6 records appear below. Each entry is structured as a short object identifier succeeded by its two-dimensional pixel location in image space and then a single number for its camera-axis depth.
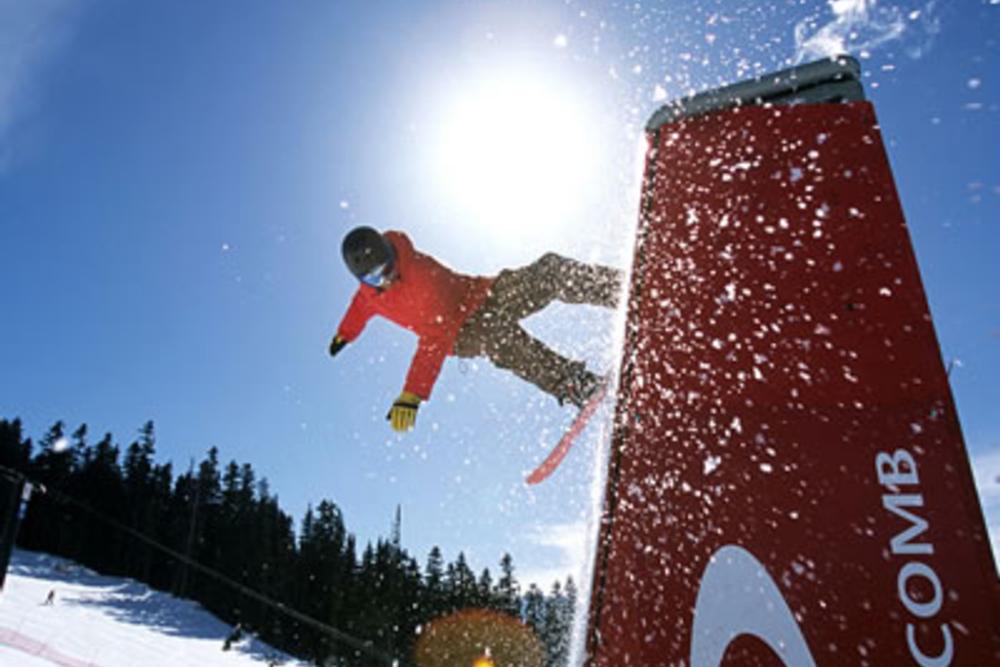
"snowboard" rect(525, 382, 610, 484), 3.49
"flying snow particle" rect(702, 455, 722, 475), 1.39
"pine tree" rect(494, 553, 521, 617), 55.25
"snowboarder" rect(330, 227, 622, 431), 3.77
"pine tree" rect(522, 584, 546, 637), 55.13
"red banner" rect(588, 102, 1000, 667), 1.20
